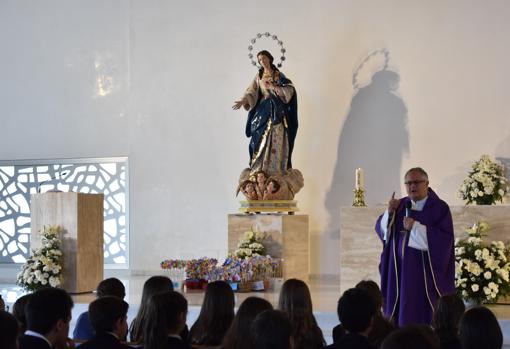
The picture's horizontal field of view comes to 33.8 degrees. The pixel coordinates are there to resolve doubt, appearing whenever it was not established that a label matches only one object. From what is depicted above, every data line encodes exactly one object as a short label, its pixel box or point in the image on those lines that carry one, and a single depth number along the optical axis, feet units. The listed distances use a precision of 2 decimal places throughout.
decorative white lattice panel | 50.34
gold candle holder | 37.29
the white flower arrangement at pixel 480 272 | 30.42
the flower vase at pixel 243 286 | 33.96
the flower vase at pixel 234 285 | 33.88
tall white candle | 38.06
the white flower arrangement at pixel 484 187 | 35.53
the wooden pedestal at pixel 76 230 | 38.34
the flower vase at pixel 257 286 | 34.42
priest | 22.99
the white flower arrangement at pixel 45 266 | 37.42
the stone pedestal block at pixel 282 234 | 40.42
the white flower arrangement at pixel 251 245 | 38.75
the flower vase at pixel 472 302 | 30.94
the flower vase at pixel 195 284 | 34.33
